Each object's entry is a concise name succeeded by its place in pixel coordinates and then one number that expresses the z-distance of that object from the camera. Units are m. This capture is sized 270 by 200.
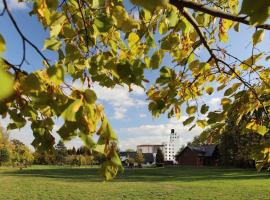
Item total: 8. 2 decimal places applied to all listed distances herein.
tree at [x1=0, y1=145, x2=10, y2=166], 61.41
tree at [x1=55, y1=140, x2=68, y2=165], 80.38
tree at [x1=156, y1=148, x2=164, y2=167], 81.43
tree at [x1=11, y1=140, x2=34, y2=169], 62.82
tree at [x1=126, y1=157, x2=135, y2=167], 72.53
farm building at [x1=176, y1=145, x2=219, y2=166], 79.00
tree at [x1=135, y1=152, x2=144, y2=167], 83.83
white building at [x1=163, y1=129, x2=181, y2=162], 168.26
